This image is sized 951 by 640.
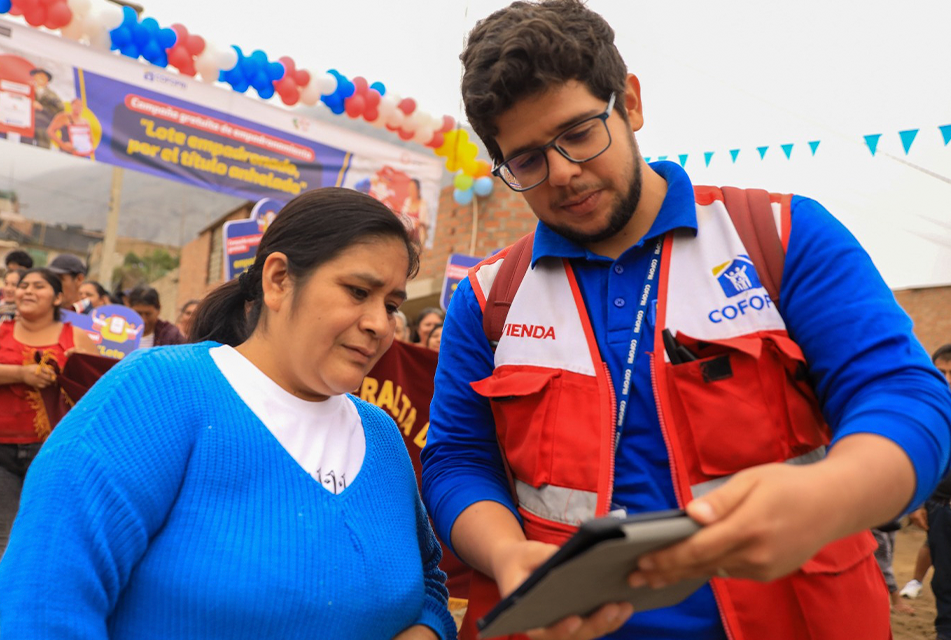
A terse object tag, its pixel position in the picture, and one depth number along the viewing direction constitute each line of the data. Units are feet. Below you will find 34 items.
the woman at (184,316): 22.11
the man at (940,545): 16.61
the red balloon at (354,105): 30.01
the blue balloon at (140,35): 24.95
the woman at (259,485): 4.38
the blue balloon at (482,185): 34.17
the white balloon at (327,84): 28.96
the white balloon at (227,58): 26.37
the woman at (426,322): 24.29
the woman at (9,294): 20.67
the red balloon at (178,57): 25.80
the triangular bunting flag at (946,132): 19.29
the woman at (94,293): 25.40
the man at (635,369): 4.37
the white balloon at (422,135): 31.54
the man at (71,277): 23.53
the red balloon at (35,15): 22.82
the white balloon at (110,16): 24.30
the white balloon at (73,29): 23.87
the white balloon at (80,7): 23.70
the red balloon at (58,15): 23.22
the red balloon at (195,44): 25.94
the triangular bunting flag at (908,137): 20.21
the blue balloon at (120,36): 24.64
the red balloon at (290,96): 28.43
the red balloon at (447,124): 32.17
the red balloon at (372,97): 30.17
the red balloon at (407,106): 30.76
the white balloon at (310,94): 29.01
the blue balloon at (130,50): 25.03
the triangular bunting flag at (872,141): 21.23
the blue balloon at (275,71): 27.91
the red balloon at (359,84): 30.01
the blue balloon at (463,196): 34.47
